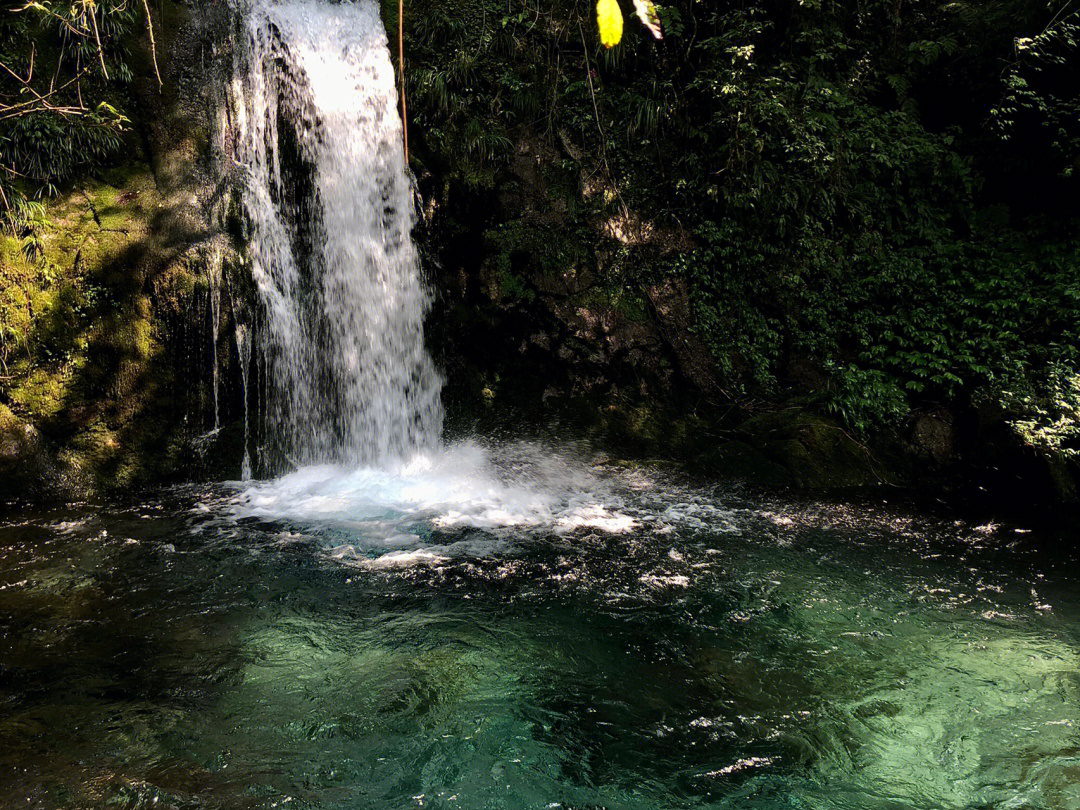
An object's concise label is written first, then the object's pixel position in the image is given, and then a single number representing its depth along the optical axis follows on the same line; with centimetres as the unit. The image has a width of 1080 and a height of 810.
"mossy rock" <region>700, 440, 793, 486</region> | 689
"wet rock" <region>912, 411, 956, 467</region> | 703
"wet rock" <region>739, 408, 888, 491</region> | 689
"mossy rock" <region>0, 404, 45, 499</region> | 595
